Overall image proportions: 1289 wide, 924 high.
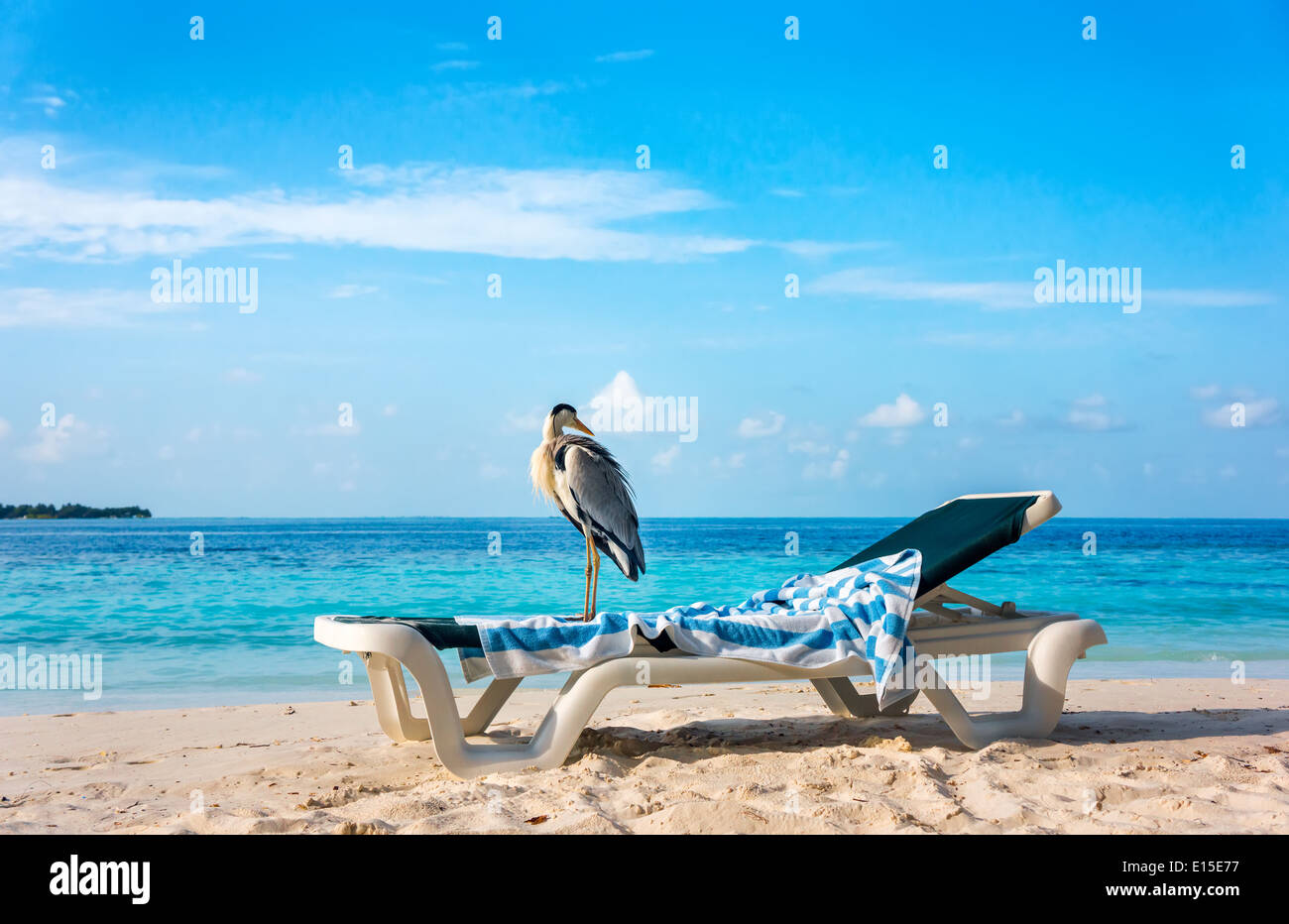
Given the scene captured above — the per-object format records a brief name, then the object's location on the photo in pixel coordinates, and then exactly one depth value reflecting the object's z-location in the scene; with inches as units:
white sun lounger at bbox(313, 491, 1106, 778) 151.1
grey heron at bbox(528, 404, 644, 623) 216.1
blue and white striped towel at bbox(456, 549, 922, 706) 158.9
